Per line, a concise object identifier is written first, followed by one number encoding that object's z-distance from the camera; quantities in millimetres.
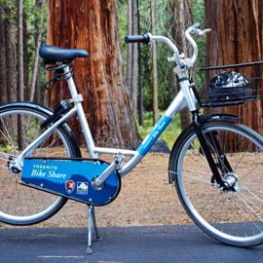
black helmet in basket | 3789
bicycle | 4043
